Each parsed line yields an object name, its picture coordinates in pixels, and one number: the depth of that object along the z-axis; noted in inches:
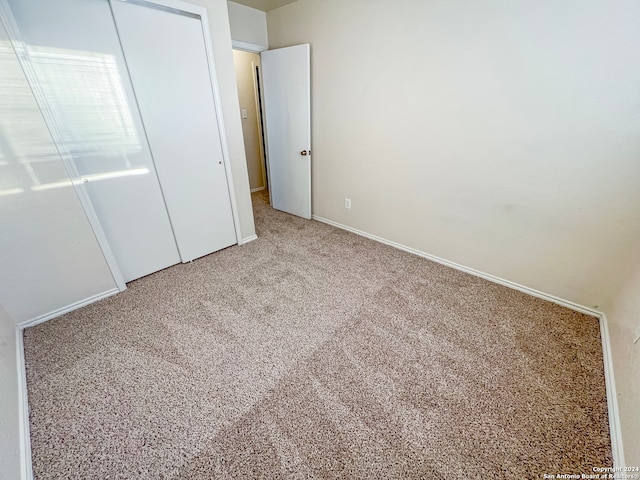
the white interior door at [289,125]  109.0
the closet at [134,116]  61.6
